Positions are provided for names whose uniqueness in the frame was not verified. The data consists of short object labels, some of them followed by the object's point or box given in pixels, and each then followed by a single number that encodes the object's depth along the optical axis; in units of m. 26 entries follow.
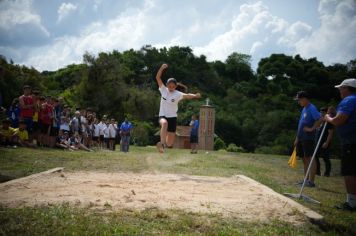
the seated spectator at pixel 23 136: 14.52
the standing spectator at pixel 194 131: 21.42
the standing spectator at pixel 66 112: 17.14
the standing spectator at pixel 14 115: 15.12
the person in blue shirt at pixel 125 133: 21.03
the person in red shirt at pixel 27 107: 14.02
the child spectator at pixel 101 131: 21.48
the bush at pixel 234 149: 46.98
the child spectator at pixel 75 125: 17.58
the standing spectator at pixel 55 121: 15.98
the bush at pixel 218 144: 48.44
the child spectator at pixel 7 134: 13.96
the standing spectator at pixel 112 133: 21.70
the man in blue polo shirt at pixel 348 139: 6.41
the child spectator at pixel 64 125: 17.05
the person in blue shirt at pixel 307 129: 9.36
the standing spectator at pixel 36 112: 14.82
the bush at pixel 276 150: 48.56
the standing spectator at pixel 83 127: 18.14
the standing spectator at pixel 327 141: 10.54
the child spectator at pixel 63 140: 16.64
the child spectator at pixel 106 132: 21.61
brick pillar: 36.53
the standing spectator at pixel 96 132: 20.97
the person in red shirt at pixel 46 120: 15.38
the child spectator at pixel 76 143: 17.48
